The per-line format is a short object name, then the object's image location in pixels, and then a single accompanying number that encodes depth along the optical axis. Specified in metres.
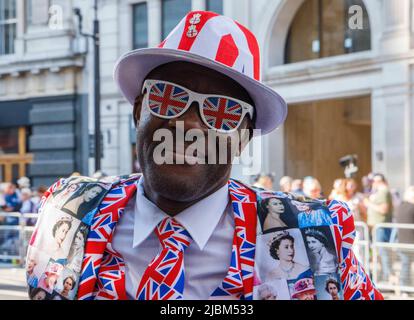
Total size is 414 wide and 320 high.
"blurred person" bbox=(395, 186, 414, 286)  9.34
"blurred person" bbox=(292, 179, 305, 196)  12.38
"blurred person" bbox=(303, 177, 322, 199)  10.89
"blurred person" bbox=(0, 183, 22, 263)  13.50
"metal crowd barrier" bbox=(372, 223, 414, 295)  9.29
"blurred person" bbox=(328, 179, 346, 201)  10.94
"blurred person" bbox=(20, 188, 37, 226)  14.22
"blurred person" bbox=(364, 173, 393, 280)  10.52
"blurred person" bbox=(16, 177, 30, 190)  16.91
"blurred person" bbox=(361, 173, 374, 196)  13.41
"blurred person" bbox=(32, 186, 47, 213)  14.45
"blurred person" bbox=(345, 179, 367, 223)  11.09
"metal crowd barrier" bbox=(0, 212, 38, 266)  13.27
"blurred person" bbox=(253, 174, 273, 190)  11.37
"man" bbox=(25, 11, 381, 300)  2.04
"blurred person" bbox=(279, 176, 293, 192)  12.55
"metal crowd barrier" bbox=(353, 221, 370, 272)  9.69
